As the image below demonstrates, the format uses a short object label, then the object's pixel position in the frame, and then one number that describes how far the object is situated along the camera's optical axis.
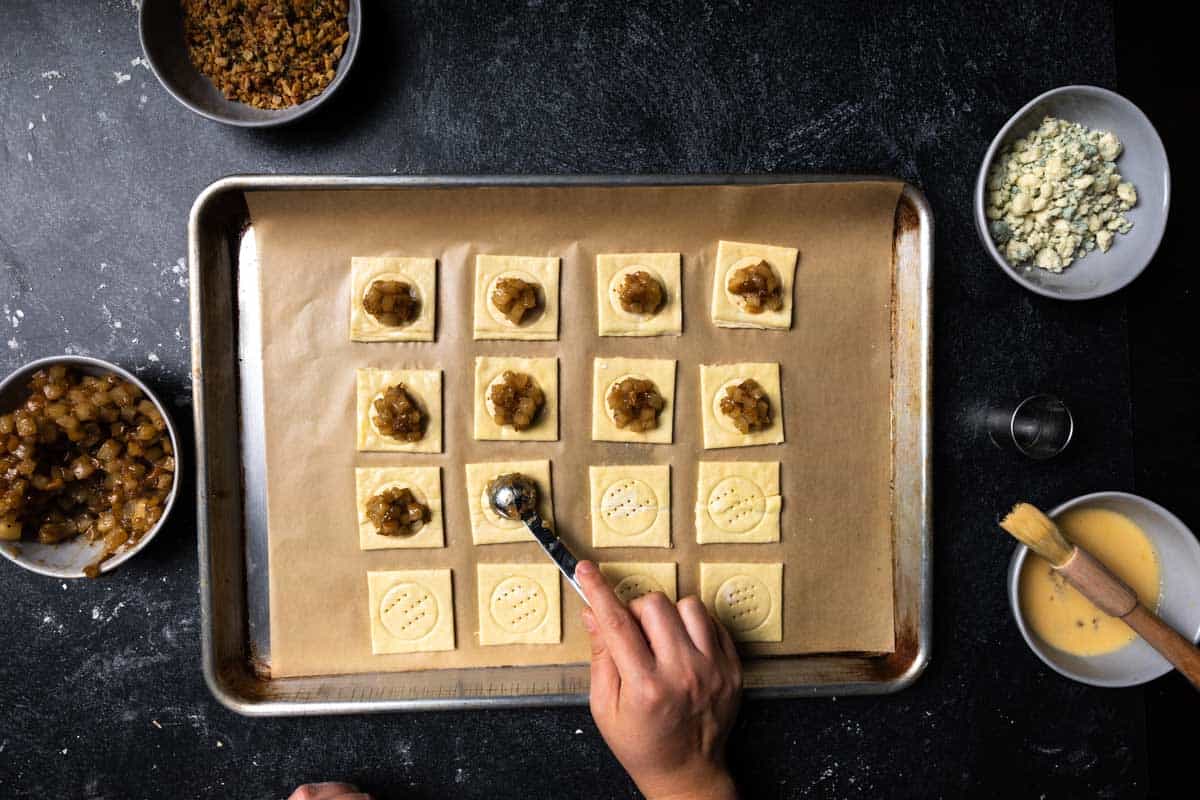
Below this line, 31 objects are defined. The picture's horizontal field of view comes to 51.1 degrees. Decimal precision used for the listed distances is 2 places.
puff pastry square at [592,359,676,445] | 0.80
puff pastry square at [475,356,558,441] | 0.80
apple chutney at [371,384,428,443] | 0.78
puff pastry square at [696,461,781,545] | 0.81
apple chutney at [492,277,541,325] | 0.78
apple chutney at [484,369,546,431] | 0.78
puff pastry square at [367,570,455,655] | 0.80
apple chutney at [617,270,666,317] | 0.78
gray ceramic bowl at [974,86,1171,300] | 0.78
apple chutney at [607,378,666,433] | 0.79
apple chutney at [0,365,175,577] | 0.75
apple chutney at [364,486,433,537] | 0.78
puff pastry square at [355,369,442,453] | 0.80
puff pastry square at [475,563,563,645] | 0.80
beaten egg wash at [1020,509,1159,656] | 0.80
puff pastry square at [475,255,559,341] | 0.79
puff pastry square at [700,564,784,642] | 0.81
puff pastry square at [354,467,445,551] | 0.80
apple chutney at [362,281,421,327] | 0.78
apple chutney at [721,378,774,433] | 0.79
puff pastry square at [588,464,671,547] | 0.80
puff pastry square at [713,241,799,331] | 0.80
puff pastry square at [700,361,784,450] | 0.80
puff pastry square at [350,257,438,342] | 0.79
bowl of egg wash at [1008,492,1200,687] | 0.80
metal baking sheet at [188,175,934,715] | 0.77
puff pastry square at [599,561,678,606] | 0.81
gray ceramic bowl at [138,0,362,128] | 0.76
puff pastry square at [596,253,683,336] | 0.80
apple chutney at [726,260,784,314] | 0.79
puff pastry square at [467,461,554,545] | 0.80
